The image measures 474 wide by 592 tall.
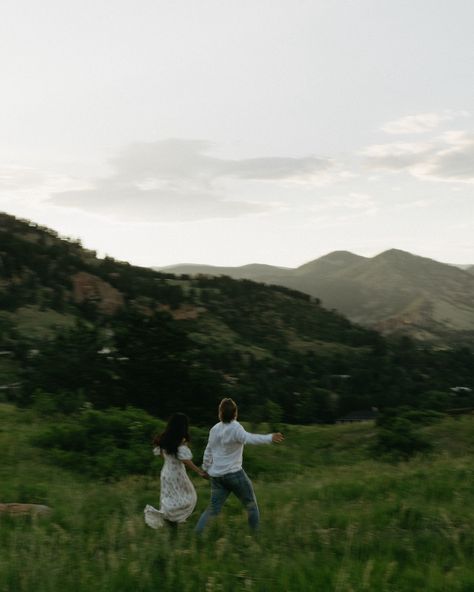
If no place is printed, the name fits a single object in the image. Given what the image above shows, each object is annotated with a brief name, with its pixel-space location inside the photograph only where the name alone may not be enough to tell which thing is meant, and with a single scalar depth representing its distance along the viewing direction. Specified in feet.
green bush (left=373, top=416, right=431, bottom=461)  56.90
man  24.77
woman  24.61
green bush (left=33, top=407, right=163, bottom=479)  43.50
